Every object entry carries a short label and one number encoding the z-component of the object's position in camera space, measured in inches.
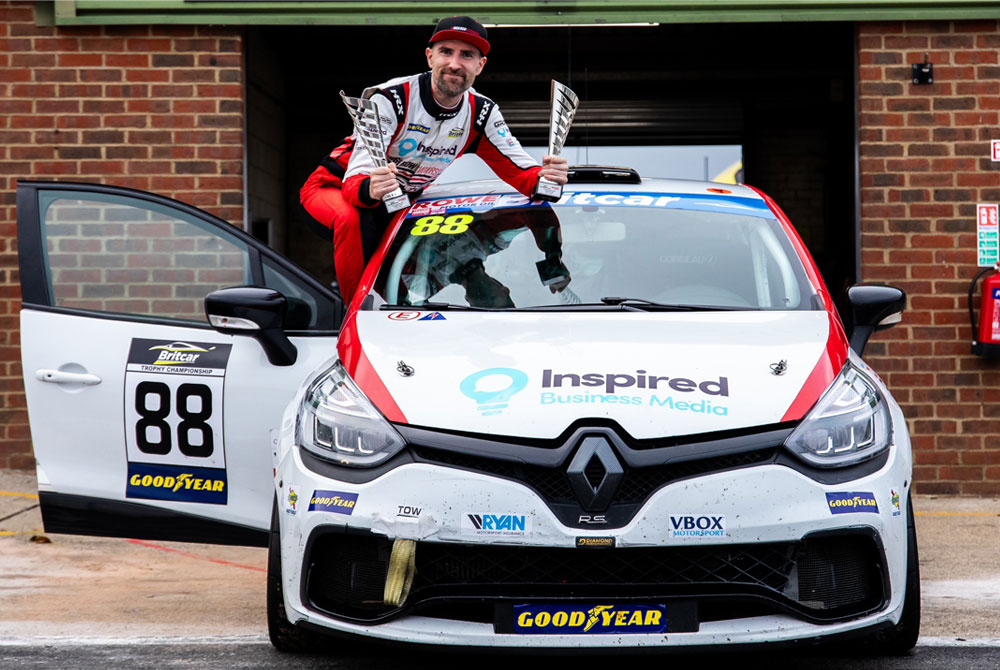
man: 401.7
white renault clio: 257.9
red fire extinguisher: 605.0
